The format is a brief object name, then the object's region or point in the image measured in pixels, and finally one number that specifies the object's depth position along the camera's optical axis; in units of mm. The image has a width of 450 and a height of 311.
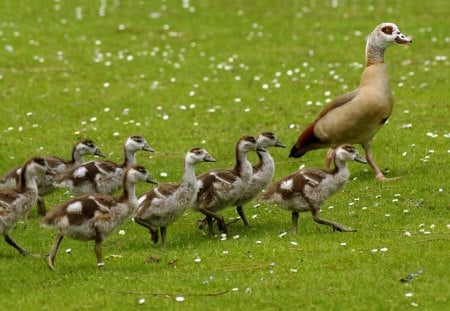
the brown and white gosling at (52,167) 17875
